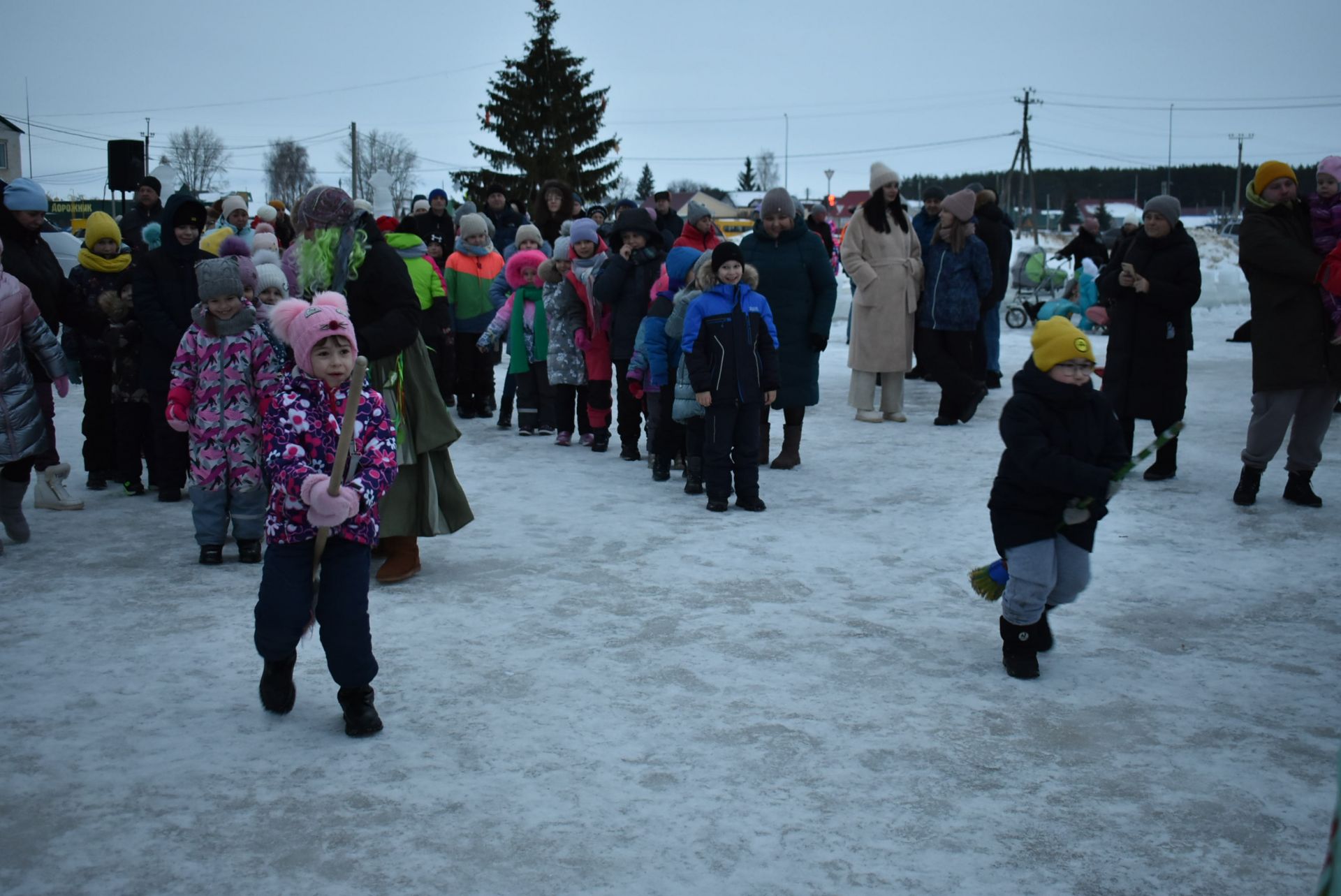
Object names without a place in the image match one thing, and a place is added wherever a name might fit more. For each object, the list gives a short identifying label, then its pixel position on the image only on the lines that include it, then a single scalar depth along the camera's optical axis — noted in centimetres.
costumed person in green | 570
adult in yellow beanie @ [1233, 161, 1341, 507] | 730
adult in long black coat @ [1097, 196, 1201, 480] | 797
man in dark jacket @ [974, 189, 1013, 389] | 1181
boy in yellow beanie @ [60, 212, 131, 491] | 792
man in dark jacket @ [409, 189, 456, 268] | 1334
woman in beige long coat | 1093
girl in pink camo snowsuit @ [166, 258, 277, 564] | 636
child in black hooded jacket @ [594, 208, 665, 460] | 930
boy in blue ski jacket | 773
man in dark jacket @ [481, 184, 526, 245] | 1430
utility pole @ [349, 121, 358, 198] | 5571
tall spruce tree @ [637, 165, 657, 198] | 12275
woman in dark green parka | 905
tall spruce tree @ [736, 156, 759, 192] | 13312
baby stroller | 2038
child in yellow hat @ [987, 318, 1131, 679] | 459
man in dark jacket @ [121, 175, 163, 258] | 1094
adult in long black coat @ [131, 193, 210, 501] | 748
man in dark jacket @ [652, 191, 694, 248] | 1416
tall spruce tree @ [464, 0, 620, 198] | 4269
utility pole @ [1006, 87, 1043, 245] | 5547
